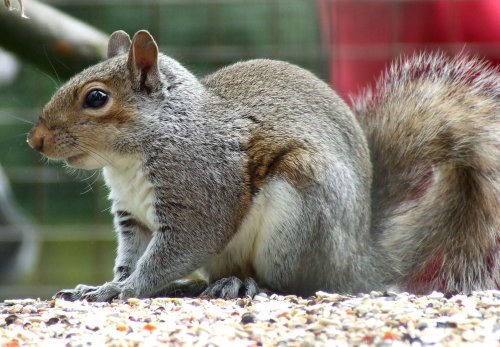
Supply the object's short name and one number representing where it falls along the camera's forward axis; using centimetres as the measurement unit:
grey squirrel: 466
